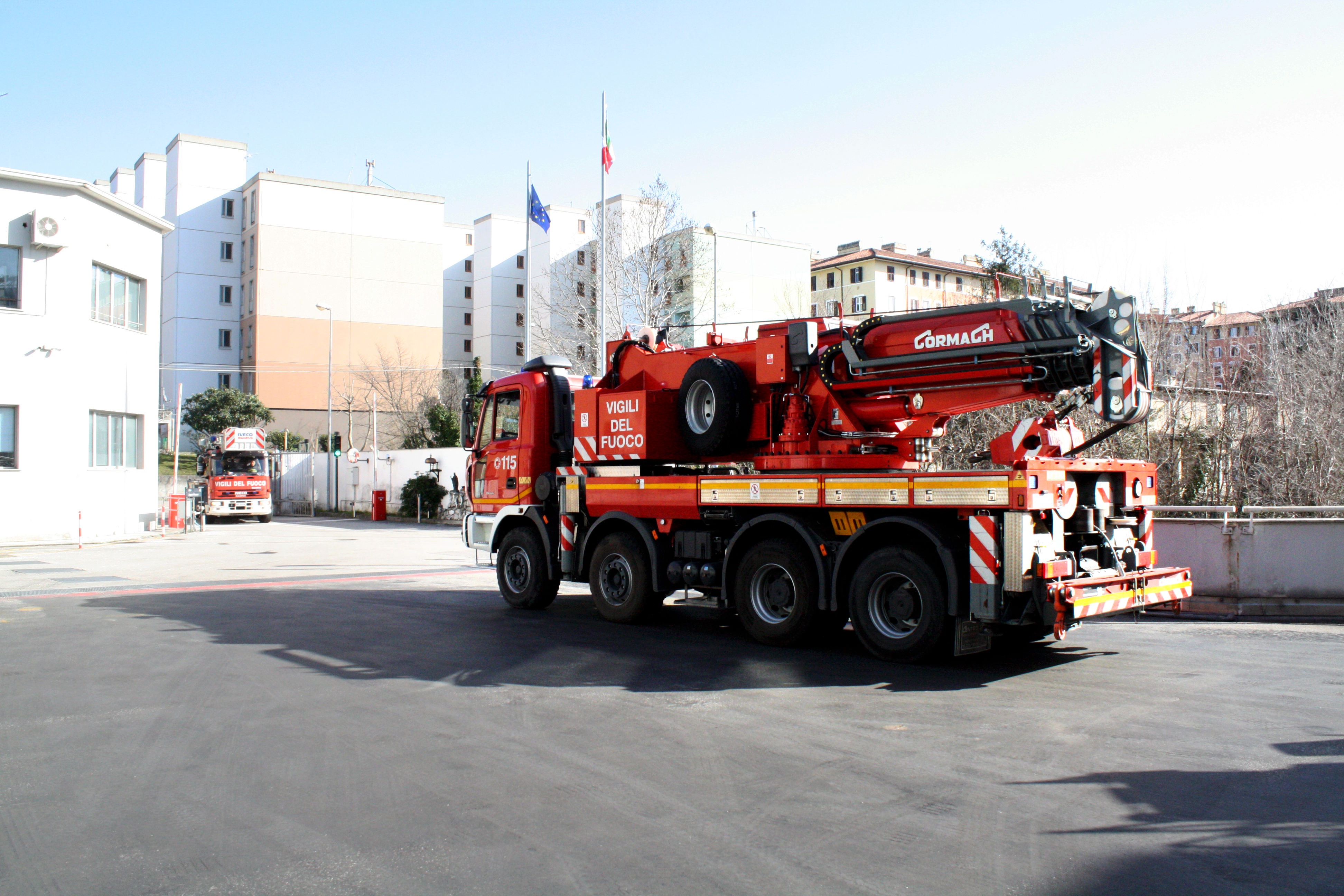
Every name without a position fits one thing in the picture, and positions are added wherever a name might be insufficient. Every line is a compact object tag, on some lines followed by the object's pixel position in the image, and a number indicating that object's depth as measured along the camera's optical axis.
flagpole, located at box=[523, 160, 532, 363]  26.97
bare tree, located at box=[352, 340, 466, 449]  58.47
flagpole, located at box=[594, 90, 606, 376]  25.53
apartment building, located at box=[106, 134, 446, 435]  60.78
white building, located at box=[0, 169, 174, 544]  23.95
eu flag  27.20
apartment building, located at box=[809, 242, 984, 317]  72.50
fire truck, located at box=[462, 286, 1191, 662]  8.21
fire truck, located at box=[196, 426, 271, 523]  36.41
